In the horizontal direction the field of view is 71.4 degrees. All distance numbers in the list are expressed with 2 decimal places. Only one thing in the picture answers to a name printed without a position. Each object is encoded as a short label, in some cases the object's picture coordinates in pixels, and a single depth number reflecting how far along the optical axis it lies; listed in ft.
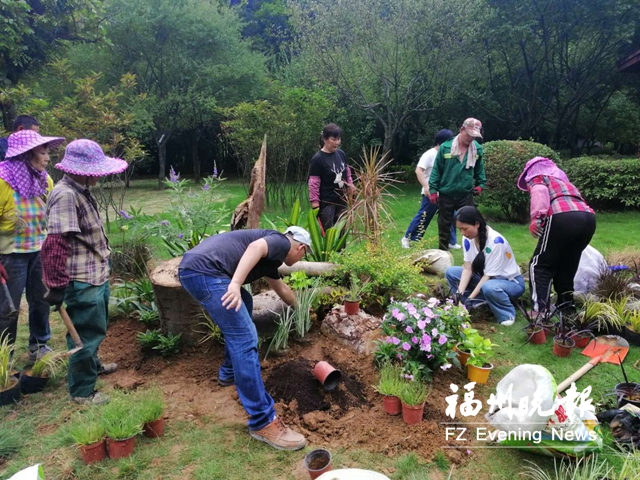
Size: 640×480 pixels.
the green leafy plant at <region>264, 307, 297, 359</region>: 12.17
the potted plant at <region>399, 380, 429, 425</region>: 9.15
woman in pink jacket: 12.42
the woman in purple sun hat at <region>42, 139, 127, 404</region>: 9.37
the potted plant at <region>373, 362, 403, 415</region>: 9.46
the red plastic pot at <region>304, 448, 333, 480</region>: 7.61
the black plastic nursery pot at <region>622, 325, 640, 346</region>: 12.15
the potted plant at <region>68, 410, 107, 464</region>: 8.34
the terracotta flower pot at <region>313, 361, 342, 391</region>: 10.21
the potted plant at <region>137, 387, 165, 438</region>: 8.86
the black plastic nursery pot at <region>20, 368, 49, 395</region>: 11.05
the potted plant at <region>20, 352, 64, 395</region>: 11.03
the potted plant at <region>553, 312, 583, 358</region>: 11.76
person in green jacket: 17.16
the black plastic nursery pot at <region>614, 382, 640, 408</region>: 9.08
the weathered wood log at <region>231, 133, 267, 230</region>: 14.99
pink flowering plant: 10.09
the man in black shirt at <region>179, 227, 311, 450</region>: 8.70
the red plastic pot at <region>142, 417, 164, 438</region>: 9.09
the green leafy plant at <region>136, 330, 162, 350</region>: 12.54
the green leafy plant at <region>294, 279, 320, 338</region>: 12.55
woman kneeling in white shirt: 13.53
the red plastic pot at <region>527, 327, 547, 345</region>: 12.50
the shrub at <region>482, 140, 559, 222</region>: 27.61
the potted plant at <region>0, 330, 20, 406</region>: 10.49
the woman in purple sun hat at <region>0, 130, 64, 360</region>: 11.08
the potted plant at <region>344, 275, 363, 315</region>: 12.89
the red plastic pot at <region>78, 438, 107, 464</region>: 8.38
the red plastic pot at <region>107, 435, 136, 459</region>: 8.50
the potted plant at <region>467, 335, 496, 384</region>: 10.69
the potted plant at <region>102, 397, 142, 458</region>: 8.47
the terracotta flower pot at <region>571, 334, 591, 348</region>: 12.26
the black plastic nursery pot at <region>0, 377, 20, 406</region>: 10.45
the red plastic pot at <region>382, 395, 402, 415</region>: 9.48
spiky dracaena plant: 16.92
